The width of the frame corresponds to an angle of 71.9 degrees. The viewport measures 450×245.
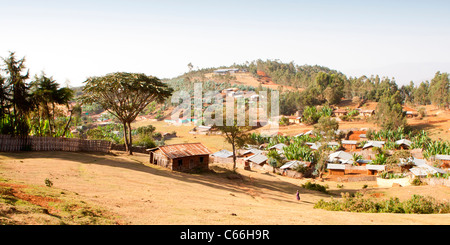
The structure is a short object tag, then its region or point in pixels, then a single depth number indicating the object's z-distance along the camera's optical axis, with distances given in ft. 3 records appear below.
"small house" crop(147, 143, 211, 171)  102.63
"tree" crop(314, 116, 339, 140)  212.02
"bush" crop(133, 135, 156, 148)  155.63
